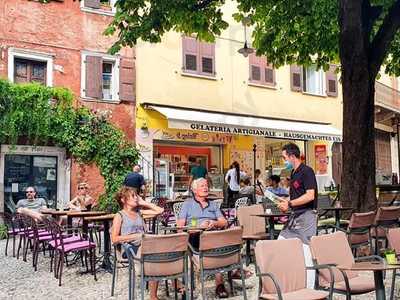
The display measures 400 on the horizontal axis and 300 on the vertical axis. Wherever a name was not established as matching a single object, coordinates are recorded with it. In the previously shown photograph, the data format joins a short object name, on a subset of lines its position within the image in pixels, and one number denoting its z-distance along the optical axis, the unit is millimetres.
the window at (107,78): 15391
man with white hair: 6719
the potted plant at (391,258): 4391
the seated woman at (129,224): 6152
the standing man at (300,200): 5805
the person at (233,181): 15461
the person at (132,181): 6613
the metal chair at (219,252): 5559
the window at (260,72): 19386
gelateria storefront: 16234
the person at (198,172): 10731
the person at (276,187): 11719
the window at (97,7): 15594
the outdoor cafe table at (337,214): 8473
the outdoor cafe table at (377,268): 4105
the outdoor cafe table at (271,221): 7777
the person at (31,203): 11648
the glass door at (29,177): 14102
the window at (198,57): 17672
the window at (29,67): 14284
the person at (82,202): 11188
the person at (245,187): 14376
